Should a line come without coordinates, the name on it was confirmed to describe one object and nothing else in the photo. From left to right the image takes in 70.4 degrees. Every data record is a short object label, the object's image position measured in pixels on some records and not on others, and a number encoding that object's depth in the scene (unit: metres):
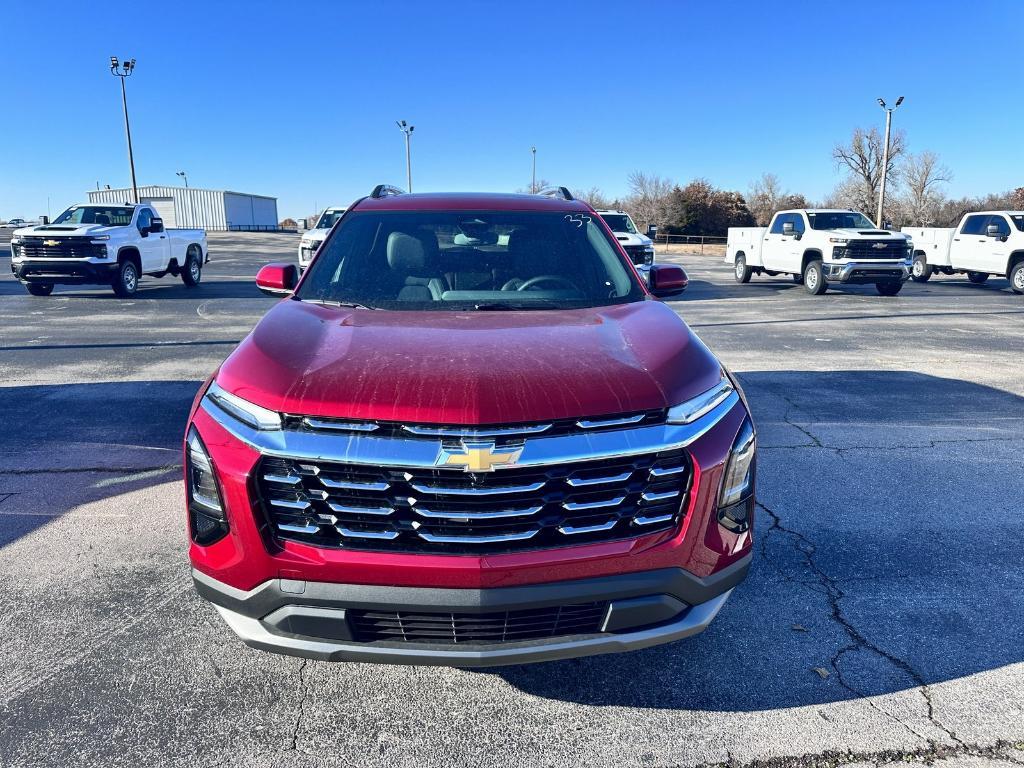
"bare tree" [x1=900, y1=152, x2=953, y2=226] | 56.19
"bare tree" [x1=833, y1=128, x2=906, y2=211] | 60.72
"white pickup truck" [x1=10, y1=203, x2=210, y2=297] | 15.12
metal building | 79.50
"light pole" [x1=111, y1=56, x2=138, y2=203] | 37.32
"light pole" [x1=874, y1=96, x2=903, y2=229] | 32.51
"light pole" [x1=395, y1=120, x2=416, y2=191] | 51.47
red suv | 2.18
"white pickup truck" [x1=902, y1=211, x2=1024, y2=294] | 18.09
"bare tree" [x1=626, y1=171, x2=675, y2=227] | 59.62
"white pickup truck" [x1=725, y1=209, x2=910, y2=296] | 16.62
